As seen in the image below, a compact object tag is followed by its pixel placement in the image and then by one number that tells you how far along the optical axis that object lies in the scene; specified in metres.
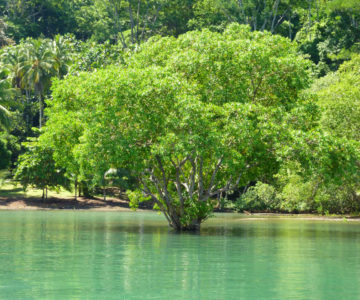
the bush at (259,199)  72.56
